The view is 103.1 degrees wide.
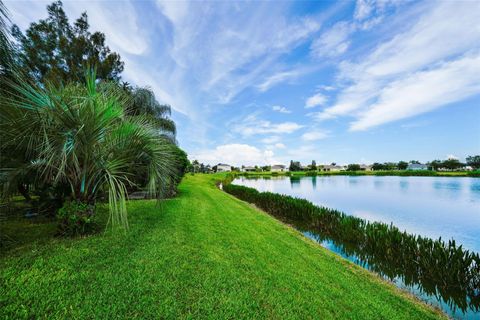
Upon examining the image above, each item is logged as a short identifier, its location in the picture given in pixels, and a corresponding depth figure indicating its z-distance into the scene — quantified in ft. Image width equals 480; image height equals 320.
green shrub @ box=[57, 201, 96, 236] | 13.10
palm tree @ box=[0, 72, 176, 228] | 10.30
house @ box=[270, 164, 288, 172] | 364.58
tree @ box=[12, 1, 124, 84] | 46.47
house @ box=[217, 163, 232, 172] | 344.26
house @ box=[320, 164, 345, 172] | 348.38
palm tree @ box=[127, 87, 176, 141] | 45.39
